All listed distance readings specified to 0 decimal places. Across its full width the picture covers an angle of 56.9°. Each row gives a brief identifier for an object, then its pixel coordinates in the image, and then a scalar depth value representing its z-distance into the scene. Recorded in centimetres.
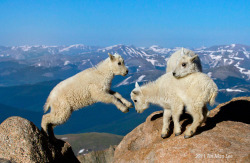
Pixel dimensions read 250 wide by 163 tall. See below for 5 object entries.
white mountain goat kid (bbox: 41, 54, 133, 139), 960
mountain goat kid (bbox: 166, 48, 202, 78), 989
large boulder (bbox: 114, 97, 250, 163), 814
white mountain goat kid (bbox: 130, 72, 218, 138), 902
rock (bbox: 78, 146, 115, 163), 1727
